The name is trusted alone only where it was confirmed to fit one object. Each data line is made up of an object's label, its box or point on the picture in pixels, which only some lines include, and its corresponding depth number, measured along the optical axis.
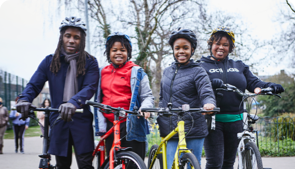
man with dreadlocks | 2.64
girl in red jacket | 2.88
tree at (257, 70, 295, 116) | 16.06
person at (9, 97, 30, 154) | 9.42
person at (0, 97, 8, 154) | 9.30
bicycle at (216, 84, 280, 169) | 2.69
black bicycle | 2.26
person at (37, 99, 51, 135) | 9.20
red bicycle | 2.32
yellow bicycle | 2.19
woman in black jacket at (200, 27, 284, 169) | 3.00
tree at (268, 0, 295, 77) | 13.32
